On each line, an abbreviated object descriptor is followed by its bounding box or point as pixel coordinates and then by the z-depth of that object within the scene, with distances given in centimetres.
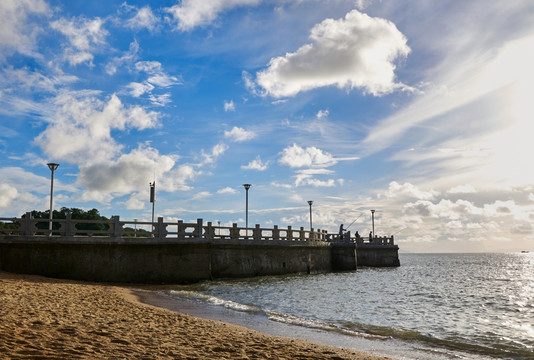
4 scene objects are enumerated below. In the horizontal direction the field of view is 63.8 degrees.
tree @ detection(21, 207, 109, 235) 6253
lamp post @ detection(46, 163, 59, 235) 2550
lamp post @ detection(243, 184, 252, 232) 3470
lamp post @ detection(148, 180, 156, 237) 3234
